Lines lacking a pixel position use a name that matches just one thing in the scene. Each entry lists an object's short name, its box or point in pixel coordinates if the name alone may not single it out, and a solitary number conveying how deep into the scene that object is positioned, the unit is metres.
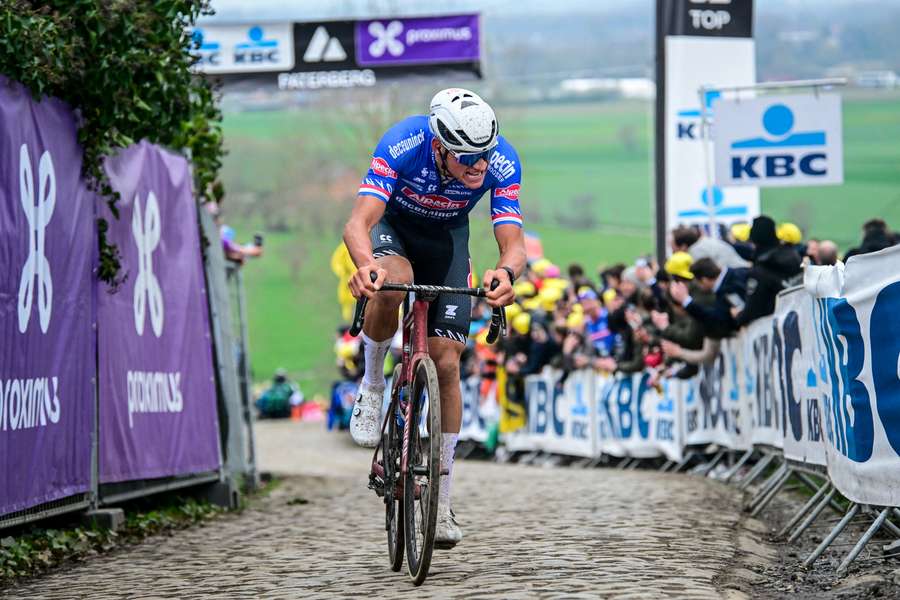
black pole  19.22
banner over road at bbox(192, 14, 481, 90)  21.62
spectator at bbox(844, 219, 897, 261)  13.21
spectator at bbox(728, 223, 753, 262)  15.72
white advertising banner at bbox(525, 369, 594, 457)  20.27
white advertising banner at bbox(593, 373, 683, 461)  17.53
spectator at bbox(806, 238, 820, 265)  14.02
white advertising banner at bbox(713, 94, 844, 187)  16.33
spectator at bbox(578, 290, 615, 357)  19.52
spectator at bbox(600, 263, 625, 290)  20.01
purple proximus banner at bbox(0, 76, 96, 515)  8.83
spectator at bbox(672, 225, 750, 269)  15.32
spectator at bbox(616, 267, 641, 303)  18.37
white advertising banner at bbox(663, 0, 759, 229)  19.20
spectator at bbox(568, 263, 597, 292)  21.03
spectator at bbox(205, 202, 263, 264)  14.55
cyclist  7.10
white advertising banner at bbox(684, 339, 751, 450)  13.63
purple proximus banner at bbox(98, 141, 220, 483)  10.84
